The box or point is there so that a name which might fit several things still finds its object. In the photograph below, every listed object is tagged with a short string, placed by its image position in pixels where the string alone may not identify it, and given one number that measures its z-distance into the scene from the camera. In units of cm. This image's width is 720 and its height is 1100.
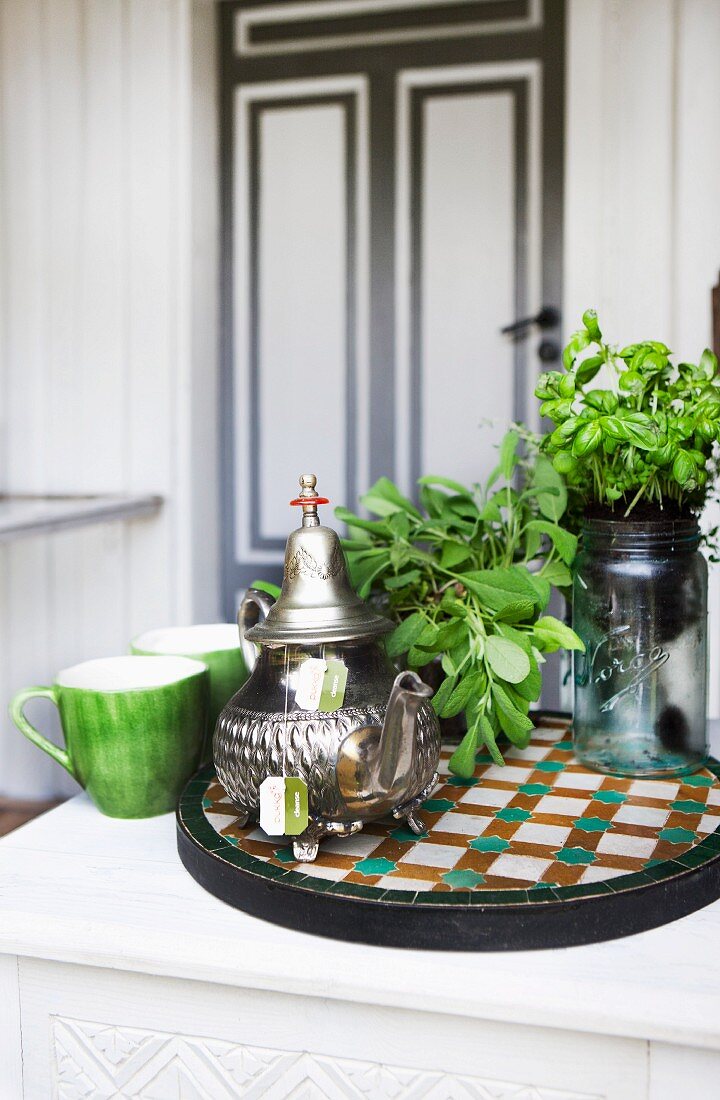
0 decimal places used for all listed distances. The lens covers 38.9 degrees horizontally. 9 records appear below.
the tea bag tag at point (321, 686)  76
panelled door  247
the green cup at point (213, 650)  104
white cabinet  61
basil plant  88
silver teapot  74
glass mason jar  95
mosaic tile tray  67
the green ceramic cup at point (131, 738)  89
